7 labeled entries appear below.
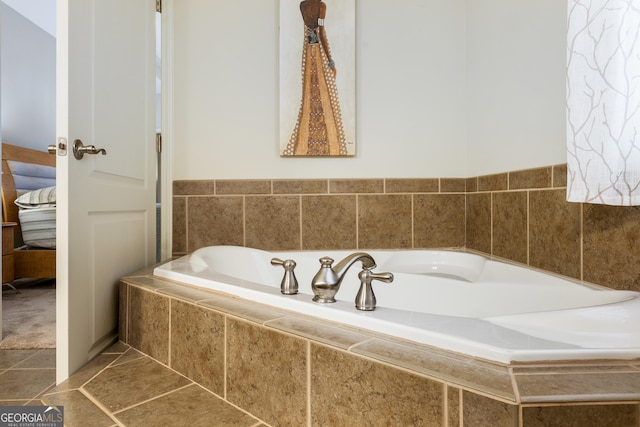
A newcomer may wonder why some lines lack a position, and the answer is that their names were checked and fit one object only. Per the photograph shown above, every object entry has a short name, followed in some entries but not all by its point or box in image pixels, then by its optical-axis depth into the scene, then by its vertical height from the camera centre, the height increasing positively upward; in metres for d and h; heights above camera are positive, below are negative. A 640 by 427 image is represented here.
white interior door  1.15 +0.16
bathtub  0.67 -0.24
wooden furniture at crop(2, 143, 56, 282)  2.62 -0.08
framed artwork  2.01 +0.75
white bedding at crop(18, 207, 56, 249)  2.69 -0.13
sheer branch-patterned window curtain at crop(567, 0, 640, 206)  0.89 +0.28
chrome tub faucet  0.94 -0.17
